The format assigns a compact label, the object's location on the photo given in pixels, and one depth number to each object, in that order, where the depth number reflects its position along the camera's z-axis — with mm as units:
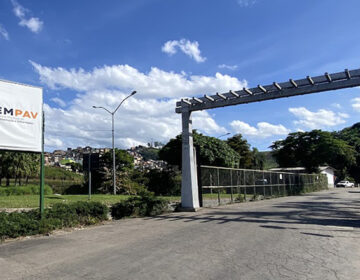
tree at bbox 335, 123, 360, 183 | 72625
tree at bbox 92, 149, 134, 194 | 30406
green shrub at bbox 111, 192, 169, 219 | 12141
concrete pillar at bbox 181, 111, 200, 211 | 14125
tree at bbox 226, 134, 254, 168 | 55800
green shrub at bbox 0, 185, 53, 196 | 23709
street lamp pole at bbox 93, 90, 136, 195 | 26520
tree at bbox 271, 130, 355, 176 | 52156
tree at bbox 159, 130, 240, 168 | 34494
